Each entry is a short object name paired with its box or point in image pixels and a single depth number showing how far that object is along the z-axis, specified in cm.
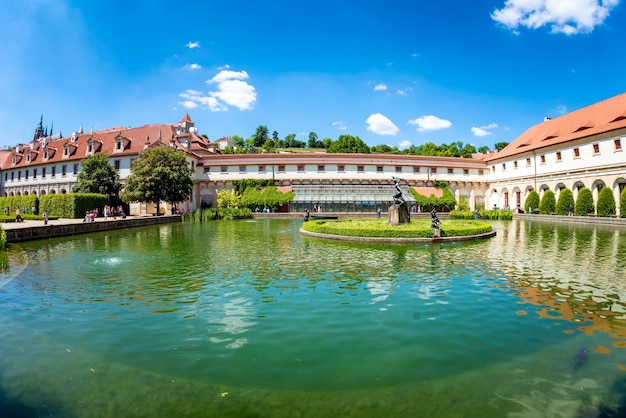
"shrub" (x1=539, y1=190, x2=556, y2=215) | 4341
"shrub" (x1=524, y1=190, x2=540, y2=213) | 4625
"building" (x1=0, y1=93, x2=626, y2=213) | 5059
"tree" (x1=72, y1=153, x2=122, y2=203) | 4456
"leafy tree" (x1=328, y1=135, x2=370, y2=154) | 10229
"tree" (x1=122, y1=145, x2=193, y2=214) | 3984
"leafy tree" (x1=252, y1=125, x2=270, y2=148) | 14300
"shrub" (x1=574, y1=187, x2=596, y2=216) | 3869
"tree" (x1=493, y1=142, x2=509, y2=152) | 13796
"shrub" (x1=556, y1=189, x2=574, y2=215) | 4053
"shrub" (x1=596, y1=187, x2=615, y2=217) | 3642
